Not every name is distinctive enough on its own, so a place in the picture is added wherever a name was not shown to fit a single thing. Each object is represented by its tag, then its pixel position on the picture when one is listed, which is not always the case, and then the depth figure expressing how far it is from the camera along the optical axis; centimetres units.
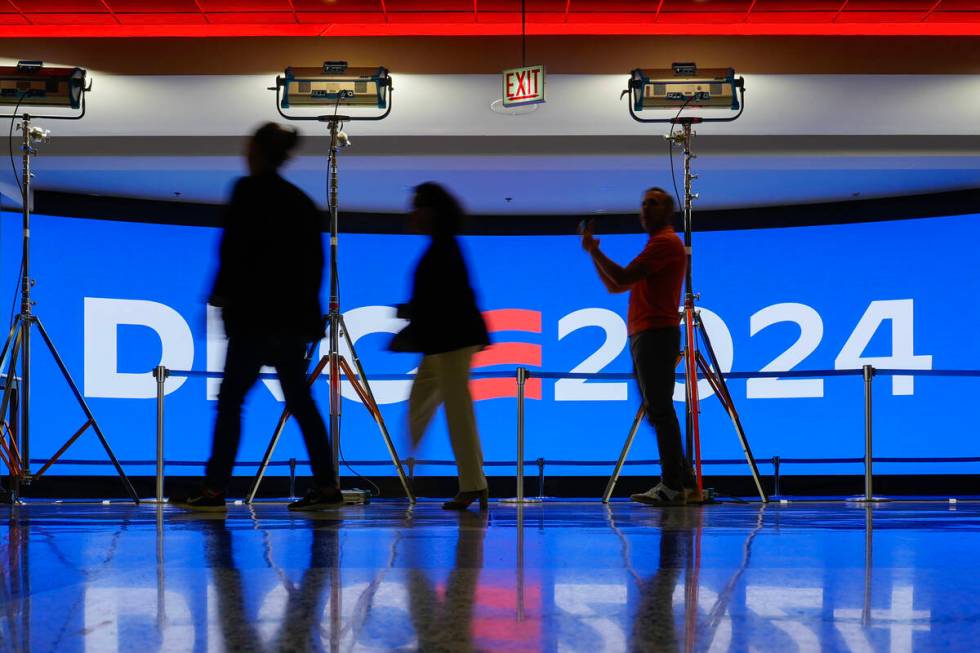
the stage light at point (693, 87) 1123
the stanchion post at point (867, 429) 1078
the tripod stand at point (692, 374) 1002
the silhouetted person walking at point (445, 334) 748
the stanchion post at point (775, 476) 1671
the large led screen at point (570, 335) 1689
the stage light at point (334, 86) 1109
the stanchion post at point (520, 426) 1071
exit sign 1137
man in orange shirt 852
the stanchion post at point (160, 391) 1058
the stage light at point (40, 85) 1099
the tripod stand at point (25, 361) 990
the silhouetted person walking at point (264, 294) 664
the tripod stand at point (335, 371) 941
